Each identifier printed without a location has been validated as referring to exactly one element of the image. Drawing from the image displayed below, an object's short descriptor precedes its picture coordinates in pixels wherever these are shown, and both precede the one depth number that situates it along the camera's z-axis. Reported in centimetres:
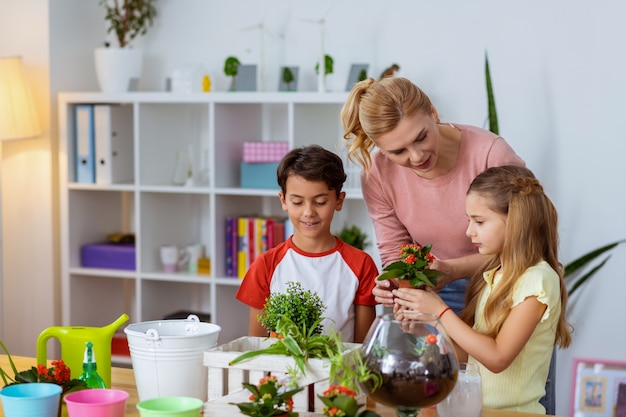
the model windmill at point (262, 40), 414
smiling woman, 215
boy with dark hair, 230
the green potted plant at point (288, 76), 389
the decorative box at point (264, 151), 390
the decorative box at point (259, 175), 392
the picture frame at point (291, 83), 392
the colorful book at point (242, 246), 397
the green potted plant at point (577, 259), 367
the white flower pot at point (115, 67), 409
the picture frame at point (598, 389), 362
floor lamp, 388
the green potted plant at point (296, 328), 158
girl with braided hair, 188
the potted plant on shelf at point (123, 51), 410
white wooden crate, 156
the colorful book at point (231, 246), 401
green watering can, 183
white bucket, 167
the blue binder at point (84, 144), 412
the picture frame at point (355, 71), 384
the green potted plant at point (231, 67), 398
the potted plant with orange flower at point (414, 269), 183
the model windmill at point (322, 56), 378
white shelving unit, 395
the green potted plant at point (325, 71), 378
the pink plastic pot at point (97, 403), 152
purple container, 416
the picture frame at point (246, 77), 395
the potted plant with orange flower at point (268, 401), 146
